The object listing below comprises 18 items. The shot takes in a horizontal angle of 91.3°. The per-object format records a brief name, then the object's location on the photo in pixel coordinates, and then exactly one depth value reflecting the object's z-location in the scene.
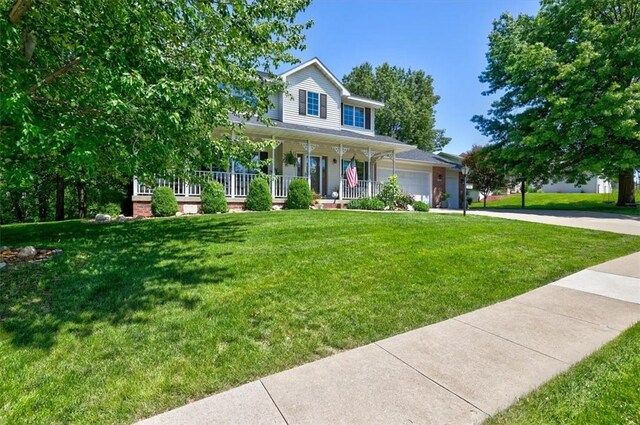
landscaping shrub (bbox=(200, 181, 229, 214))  11.84
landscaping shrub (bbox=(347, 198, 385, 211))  14.98
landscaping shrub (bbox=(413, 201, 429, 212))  15.61
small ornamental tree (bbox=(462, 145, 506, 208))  22.70
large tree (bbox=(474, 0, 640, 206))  14.07
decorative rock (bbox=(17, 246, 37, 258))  5.11
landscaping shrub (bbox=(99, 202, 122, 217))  11.75
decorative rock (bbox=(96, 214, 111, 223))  10.70
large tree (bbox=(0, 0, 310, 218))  3.44
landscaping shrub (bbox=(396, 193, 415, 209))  15.53
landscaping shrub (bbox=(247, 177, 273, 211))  12.80
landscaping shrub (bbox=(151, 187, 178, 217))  11.10
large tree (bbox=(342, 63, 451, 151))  33.19
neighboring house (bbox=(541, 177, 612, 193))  33.53
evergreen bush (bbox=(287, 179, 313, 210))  13.63
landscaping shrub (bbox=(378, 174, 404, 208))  15.37
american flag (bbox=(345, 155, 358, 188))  15.66
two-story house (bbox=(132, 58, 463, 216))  13.23
